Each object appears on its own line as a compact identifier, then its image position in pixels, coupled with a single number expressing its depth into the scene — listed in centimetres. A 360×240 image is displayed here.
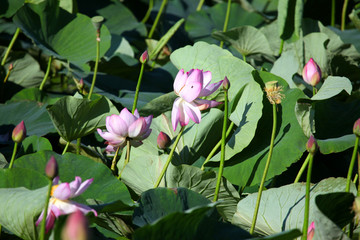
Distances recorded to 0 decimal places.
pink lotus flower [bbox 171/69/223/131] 615
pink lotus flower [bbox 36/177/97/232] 579
